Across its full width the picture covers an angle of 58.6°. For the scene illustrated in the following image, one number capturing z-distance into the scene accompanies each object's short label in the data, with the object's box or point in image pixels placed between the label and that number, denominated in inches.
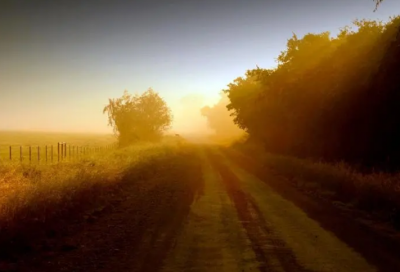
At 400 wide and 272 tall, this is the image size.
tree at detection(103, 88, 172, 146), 2204.7
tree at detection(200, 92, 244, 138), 4641.2
